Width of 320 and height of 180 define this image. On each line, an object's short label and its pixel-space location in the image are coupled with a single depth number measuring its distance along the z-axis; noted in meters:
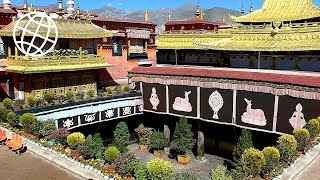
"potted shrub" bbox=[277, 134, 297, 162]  13.96
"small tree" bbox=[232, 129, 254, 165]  19.42
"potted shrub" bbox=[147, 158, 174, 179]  12.30
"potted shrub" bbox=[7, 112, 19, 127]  19.09
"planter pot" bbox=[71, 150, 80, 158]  15.81
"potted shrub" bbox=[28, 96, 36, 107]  22.33
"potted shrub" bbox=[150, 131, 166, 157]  25.25
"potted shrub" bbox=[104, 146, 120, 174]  14.62
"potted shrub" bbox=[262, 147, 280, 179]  12.94
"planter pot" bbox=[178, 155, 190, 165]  24.12
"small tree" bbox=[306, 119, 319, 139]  16.23
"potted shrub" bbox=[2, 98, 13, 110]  21.50
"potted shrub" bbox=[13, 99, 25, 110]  22.48
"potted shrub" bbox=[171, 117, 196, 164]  22.58
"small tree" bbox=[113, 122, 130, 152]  23.88
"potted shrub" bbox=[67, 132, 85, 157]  16.12
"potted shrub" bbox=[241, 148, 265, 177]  12.73
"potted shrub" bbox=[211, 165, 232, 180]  12.33
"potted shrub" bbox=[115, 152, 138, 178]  13.42
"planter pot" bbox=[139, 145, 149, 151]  27.31
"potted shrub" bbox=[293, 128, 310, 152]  15.09
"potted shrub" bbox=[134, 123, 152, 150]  27.17
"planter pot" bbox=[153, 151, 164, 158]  25.92
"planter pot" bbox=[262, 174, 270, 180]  12.79
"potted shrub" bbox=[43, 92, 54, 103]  23.21
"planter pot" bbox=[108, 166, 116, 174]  13.70
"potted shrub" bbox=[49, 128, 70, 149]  17.50
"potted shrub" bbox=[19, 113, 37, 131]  18.22
